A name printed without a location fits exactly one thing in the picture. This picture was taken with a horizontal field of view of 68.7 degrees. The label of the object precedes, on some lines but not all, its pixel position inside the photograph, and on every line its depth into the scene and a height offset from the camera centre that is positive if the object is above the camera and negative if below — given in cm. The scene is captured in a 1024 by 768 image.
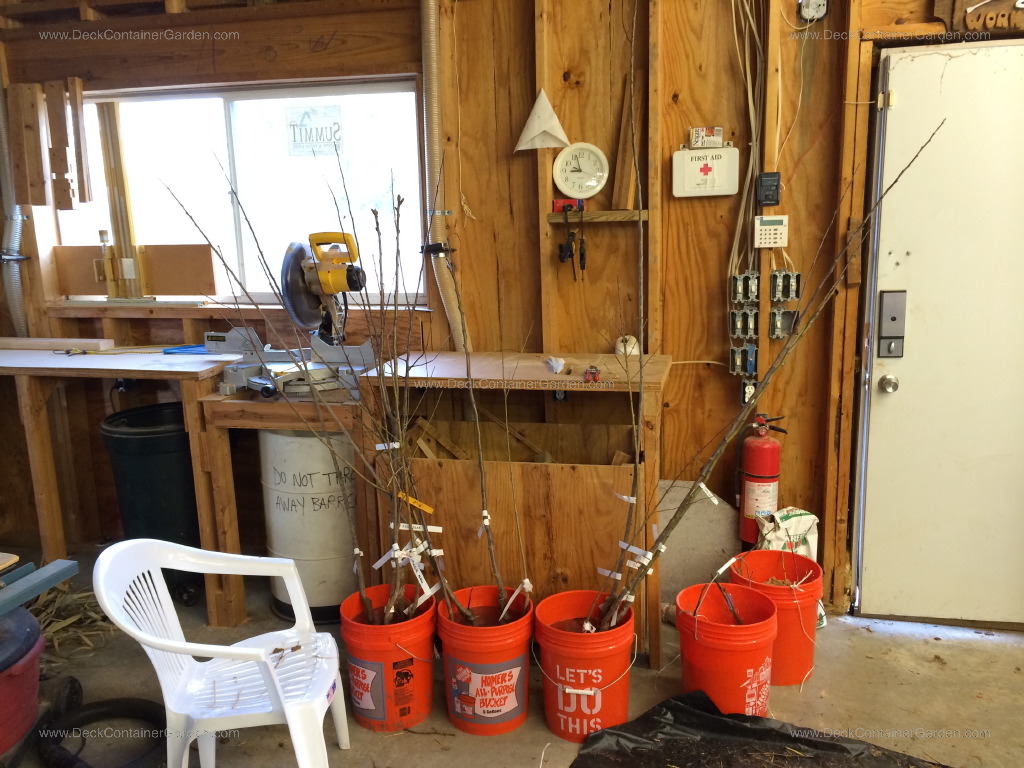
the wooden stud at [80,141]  319 +56
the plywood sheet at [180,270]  332 +0
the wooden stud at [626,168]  271 +32
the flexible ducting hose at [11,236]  327 +17
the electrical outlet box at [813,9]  254 +81
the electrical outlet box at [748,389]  277 -49
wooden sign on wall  239 +73
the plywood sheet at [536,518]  237 -82
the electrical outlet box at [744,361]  275 -39
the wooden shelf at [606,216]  269 +15
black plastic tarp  200 -133
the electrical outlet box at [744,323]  272 -25
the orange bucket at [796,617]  236 -114
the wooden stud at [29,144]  321 +56
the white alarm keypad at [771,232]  266 +8
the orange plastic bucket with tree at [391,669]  214 -117
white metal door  246 -35
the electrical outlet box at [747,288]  271 -12
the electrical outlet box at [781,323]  271 -25
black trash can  287 -81
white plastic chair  168 -101
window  313 +43
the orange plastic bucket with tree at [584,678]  207 -117
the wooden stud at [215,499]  268 -83
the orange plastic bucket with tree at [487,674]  212 -118
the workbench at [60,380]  269 -46
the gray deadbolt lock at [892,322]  259 -25
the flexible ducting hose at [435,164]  276 +37
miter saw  249 -21
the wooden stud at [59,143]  321 +56
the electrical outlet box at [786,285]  268 -11
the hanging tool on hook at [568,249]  278 +4
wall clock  276 +32
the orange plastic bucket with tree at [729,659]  210 -113
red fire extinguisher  273 -80
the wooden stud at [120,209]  328 +27
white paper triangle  270 +47
